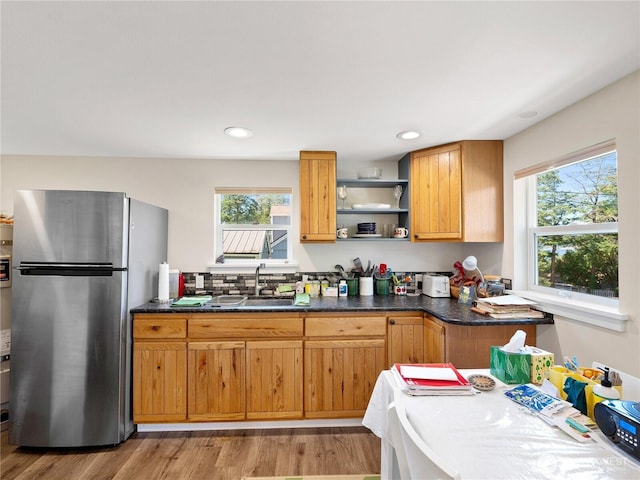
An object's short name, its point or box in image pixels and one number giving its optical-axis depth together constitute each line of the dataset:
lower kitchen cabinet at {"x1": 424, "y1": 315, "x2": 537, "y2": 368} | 1.94
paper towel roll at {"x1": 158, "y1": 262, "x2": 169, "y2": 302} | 2.40
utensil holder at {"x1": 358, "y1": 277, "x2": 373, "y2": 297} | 2.73
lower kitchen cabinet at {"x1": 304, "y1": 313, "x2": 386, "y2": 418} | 2.18
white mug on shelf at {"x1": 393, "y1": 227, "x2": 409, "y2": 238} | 2.70
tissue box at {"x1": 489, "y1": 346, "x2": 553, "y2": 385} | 1.23
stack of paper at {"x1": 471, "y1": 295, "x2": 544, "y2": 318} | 1.94
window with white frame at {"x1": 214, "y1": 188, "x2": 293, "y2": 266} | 2.90
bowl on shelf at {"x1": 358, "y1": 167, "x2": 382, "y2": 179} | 2.69
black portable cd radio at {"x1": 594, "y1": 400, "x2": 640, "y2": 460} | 0.78
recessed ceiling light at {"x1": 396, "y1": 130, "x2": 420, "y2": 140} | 2.19
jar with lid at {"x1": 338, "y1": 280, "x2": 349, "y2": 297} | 2.69
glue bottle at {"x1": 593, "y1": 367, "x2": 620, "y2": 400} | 0.96
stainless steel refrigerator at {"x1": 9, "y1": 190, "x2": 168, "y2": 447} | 1.95
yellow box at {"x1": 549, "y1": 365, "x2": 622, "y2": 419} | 0.99
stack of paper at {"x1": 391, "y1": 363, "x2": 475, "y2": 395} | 1.13
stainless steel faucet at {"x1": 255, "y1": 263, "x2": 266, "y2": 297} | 2.73
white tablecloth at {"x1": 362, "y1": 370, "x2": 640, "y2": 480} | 0.75
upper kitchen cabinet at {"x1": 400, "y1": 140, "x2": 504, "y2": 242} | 2.38
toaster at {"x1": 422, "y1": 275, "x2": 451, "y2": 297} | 2.63
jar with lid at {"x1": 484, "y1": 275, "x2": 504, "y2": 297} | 2.26
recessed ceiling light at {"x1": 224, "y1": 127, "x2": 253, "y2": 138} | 2.10
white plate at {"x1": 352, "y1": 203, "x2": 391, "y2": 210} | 2.66
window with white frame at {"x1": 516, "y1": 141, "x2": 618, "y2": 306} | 1.65
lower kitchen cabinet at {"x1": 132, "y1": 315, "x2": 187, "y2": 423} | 2.11
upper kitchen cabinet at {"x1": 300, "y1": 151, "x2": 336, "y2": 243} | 2.57
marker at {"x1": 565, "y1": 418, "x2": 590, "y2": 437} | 0.89
